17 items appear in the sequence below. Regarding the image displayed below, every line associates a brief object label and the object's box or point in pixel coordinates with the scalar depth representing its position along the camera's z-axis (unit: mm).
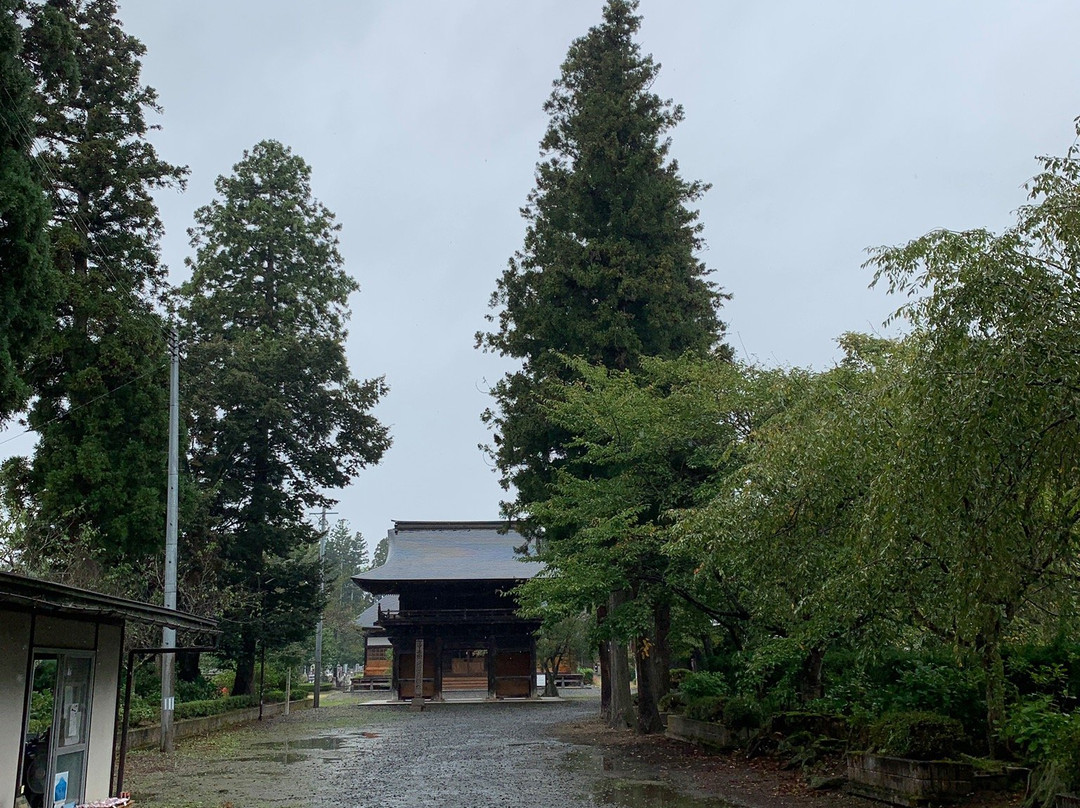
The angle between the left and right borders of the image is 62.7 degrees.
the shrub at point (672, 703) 20000
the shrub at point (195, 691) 24984
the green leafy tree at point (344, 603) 63819
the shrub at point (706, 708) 16578
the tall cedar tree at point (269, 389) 27891
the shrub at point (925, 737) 9781
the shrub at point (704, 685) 17859
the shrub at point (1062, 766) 7816
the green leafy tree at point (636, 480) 15242
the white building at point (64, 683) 8156
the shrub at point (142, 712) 18375
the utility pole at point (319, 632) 31828
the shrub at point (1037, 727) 8164
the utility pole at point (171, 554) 16453
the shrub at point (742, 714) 15055
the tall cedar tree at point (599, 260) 20547
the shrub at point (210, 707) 22216
